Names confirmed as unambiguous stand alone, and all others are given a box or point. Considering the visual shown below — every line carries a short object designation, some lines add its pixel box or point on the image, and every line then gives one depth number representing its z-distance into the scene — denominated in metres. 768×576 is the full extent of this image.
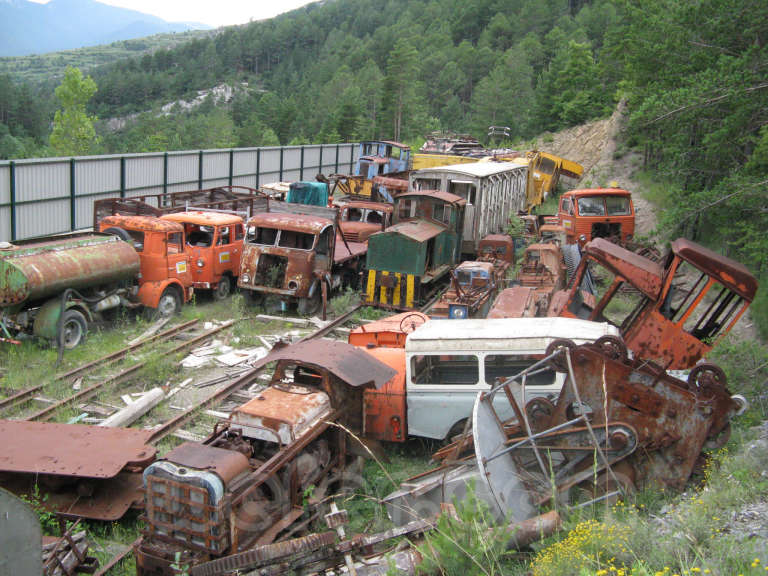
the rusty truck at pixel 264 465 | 5.77
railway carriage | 18.81
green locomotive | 14.96
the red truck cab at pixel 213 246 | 15.25
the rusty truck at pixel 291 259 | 14.67
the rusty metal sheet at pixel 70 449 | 6.78
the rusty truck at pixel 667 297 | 8.97
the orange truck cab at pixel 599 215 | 19.14
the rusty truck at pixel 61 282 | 11.07
